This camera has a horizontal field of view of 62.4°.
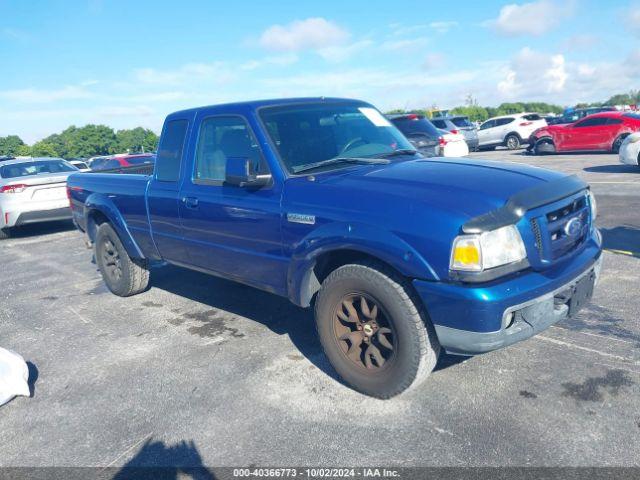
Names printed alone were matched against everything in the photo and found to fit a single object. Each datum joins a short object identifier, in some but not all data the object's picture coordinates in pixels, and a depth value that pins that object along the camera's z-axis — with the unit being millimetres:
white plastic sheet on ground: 3521
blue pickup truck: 2795
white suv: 23047
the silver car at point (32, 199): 9438
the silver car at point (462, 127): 21359
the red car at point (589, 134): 16891
